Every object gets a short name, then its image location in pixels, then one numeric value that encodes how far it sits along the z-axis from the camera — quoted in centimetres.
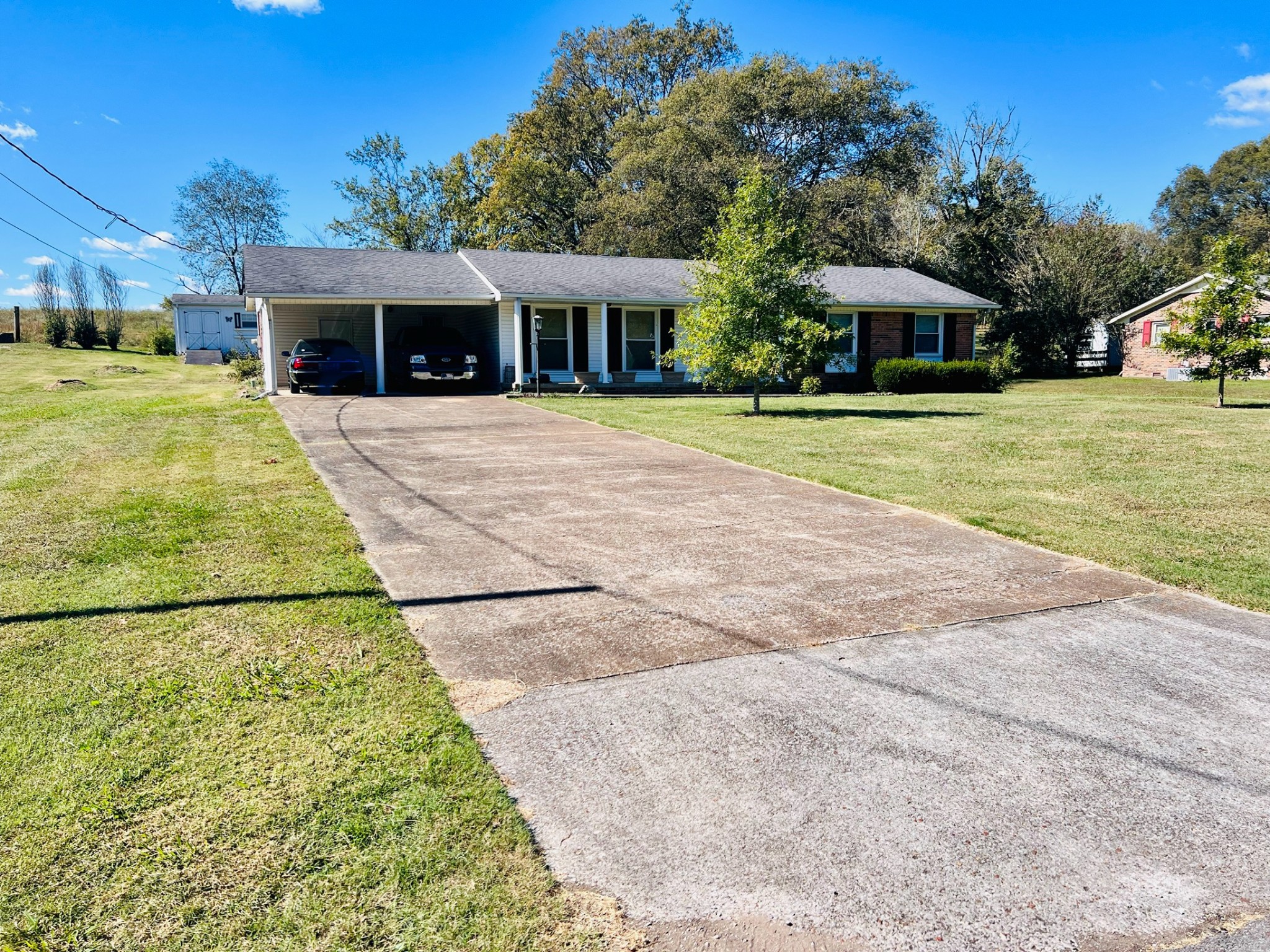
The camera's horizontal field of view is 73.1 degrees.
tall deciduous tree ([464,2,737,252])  4047
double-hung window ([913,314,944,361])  2669
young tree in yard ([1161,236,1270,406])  1811
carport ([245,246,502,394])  2086
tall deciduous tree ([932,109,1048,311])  3284
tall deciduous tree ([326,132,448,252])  4428
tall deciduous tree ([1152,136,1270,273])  5547
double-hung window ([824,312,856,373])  2484
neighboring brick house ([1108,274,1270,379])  2892
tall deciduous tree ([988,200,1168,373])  3116
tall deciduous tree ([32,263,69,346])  3941
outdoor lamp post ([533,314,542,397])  2016
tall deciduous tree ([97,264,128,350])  4167
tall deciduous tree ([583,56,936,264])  3506
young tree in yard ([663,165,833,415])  1471
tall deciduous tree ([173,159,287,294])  5228
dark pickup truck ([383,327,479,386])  2073
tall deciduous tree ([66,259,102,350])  3956
